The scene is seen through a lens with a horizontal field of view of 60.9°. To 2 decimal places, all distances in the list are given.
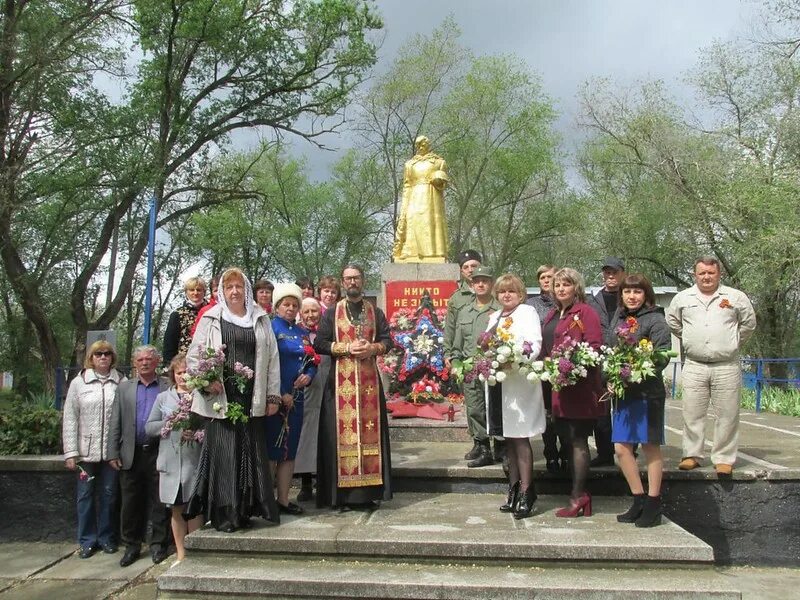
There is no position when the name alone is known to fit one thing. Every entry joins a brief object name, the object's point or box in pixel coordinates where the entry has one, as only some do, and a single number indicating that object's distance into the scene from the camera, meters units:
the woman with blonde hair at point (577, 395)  4.58
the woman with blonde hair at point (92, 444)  5.46
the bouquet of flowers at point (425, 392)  7.83
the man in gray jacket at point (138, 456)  5.43
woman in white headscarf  4.40
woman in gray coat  5.00
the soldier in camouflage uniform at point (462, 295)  6.31
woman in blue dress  4.88
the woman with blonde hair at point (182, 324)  5.66
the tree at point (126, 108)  12.66
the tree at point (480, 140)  29.94
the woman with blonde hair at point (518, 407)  4.61
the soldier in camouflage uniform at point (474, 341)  5.66
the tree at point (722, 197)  17.59
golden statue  10.33
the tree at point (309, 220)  33.16
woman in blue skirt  4.50
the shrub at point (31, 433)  6.27
